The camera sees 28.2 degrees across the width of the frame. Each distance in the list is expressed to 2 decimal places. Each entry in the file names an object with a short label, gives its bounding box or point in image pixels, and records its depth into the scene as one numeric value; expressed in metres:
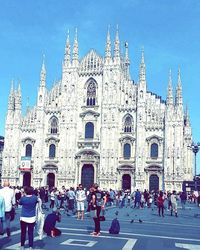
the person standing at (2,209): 12.15
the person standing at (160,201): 27.60
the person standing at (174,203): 27.69
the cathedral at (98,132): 53.44
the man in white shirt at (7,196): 13.08
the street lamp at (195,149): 38.80
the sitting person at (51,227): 14.62
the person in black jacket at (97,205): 15.40
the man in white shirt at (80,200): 22.28
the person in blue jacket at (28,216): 10.96
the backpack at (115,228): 15.80
